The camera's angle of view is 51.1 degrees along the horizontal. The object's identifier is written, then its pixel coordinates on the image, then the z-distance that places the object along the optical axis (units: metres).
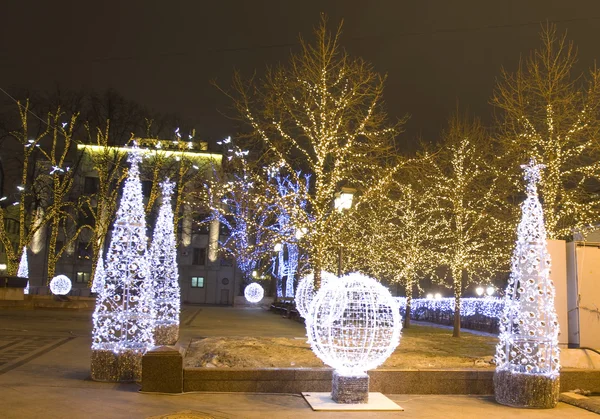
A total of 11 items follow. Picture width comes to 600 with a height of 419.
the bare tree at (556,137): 16.88
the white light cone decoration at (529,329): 10.00
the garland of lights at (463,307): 25.24
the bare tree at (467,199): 21.69
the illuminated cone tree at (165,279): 16.95
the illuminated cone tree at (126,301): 11.32
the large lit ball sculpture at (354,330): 9.36
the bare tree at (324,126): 16.41
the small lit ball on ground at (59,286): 37.62
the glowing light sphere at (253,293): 45.25
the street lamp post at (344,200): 15.32
